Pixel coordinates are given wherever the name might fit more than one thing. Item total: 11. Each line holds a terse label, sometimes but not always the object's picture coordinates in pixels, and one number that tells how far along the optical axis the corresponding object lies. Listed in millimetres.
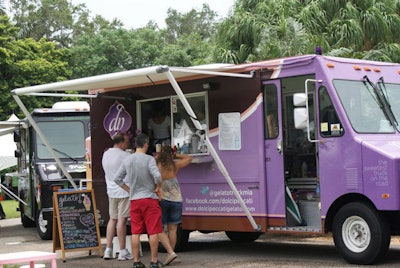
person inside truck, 12055
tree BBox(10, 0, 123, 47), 55562
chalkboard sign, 11625
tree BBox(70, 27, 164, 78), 44188
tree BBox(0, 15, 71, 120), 37906
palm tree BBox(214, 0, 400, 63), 17047
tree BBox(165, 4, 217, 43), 66625
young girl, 10555
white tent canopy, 17695
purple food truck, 9266
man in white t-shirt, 11109
